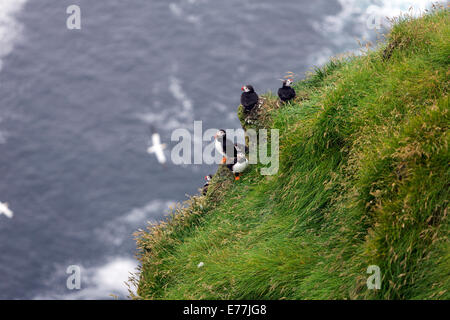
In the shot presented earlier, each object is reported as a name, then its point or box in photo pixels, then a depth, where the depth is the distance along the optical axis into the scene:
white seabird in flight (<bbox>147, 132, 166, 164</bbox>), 33.60
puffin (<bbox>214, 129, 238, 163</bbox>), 12.24
